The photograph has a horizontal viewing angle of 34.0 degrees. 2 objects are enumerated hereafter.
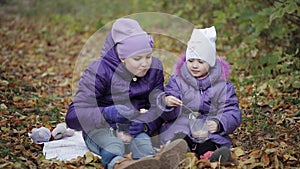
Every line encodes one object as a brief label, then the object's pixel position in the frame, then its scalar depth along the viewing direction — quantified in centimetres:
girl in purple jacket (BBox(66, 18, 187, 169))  383
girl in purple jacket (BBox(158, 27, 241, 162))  385
